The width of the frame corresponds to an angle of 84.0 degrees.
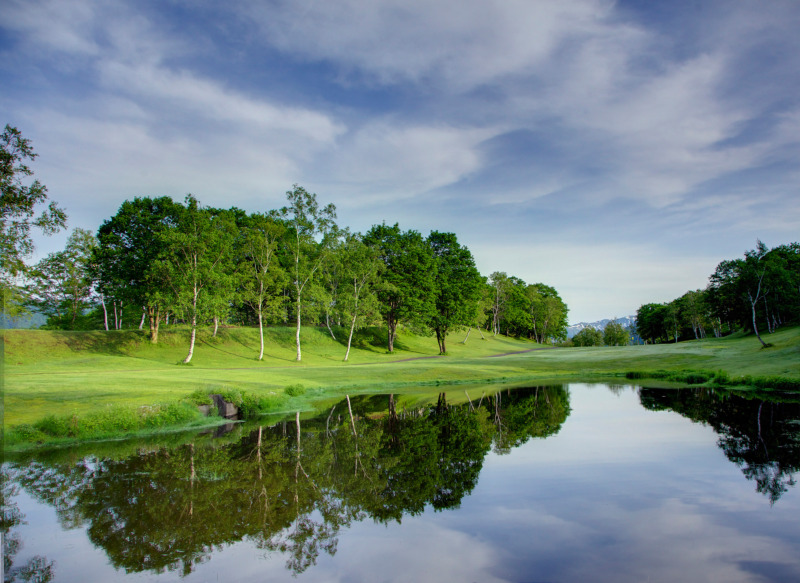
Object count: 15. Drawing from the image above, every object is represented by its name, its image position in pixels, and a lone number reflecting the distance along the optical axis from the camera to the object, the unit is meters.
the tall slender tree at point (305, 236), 56.56
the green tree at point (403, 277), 71.38
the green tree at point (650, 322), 146.62
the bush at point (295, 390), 29.80
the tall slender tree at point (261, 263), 58.91
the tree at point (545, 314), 137.00
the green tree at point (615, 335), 138.25
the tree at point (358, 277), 62.97
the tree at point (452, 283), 76.25
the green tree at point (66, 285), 69.81
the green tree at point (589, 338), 129.04
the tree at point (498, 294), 119.68
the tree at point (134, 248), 57.56
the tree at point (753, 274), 59.32
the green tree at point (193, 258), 51.84
